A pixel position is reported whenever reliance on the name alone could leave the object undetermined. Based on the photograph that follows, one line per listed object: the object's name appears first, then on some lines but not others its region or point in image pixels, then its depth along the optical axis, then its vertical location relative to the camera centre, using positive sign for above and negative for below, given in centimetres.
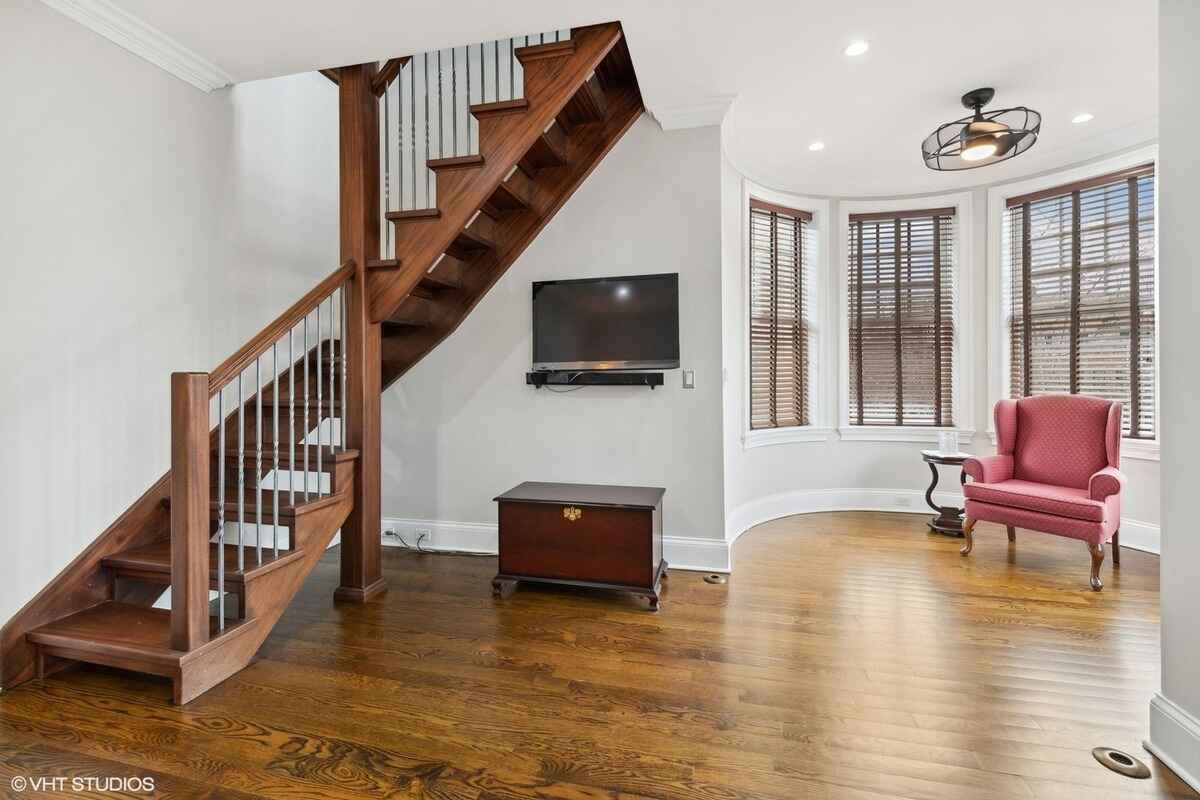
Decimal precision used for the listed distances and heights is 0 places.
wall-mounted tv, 343 +42
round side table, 414 -93
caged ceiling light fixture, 318 +146
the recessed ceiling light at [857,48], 280 +172
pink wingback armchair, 326 -55
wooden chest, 290 -78
